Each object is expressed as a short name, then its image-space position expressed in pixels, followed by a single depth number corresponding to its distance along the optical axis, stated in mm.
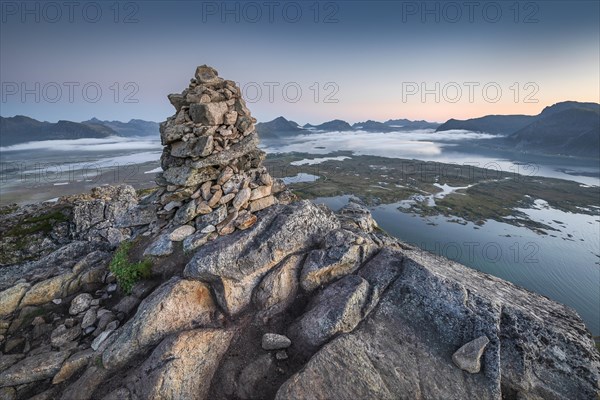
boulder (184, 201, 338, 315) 13594
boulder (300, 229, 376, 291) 13945
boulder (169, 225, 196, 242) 16081
